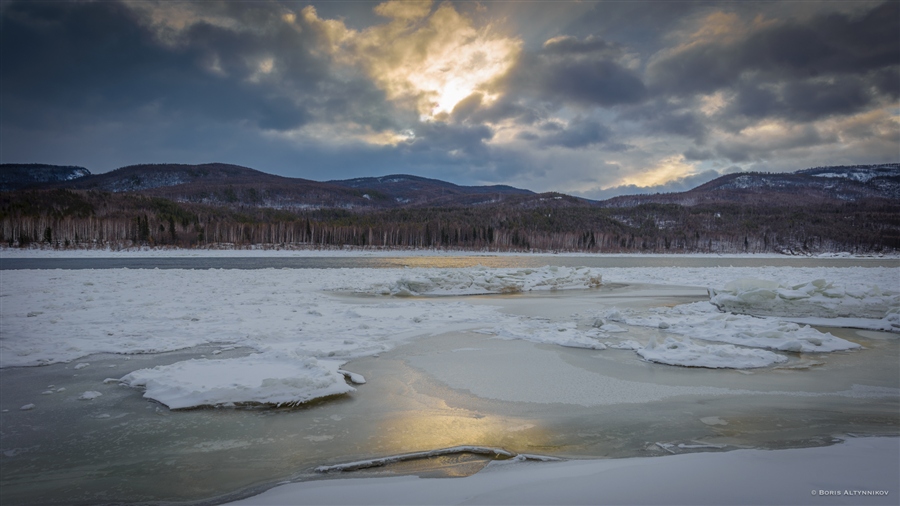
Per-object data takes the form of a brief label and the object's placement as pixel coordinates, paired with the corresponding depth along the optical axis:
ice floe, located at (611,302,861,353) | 7.75
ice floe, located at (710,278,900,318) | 10.84
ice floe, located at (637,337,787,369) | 6.56
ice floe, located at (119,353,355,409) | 4.88
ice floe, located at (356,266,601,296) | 17.03
